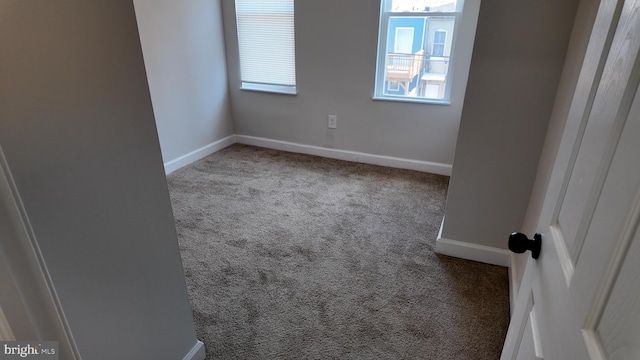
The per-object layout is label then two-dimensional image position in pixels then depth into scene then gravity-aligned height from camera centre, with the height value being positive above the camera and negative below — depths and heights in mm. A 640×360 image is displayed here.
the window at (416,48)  3066 -111
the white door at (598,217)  453 -268
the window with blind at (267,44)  3670 -94
